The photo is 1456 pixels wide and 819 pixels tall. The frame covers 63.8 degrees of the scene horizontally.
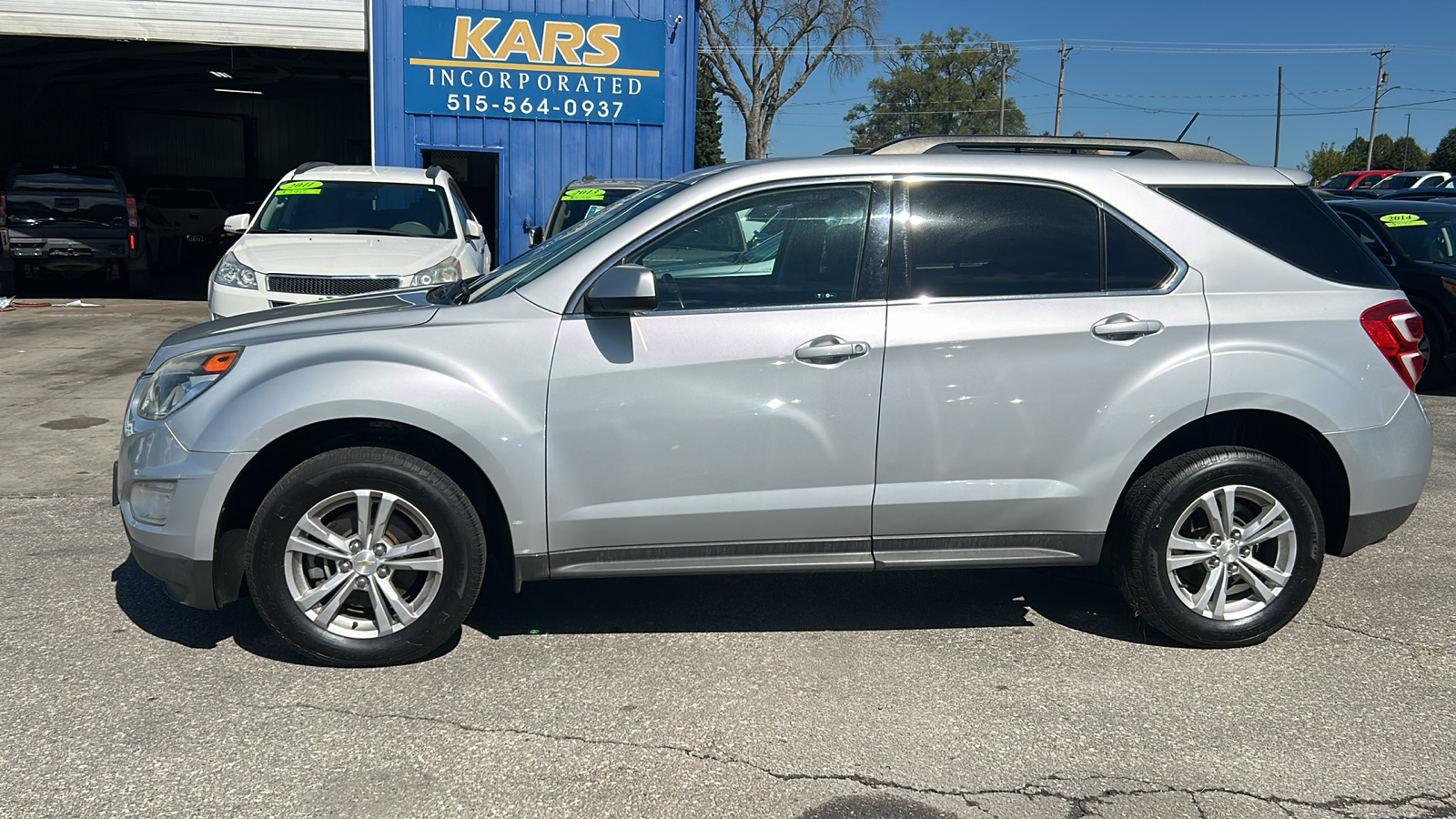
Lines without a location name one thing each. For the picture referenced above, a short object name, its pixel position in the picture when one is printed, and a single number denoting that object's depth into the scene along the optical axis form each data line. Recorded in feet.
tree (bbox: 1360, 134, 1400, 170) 243.19
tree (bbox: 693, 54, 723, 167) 231.91
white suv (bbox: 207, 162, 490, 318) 27.71
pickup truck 55.21
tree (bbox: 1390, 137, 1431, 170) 251.07
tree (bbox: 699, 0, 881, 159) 156.87
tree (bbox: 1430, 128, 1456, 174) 209.87
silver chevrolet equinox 12.89
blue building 54.24
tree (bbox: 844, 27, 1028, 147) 270.26
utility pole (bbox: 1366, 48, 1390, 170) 246.27
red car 113.29
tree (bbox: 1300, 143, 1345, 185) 241.55
